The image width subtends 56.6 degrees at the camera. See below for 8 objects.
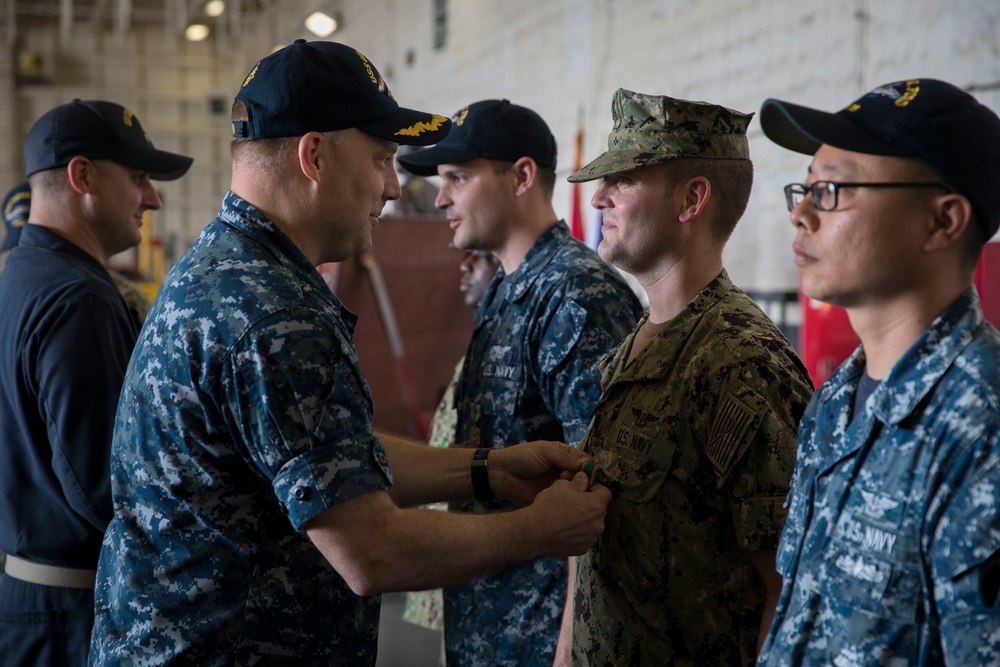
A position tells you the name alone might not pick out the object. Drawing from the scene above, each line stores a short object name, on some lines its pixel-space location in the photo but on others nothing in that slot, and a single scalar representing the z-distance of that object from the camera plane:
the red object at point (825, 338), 3.86
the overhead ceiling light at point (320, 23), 11.00
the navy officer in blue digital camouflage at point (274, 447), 1.42
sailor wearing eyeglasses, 1.08
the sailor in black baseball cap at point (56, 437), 2.22
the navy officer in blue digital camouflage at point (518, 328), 2.31
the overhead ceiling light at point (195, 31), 13.55
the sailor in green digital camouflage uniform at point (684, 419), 1.60
